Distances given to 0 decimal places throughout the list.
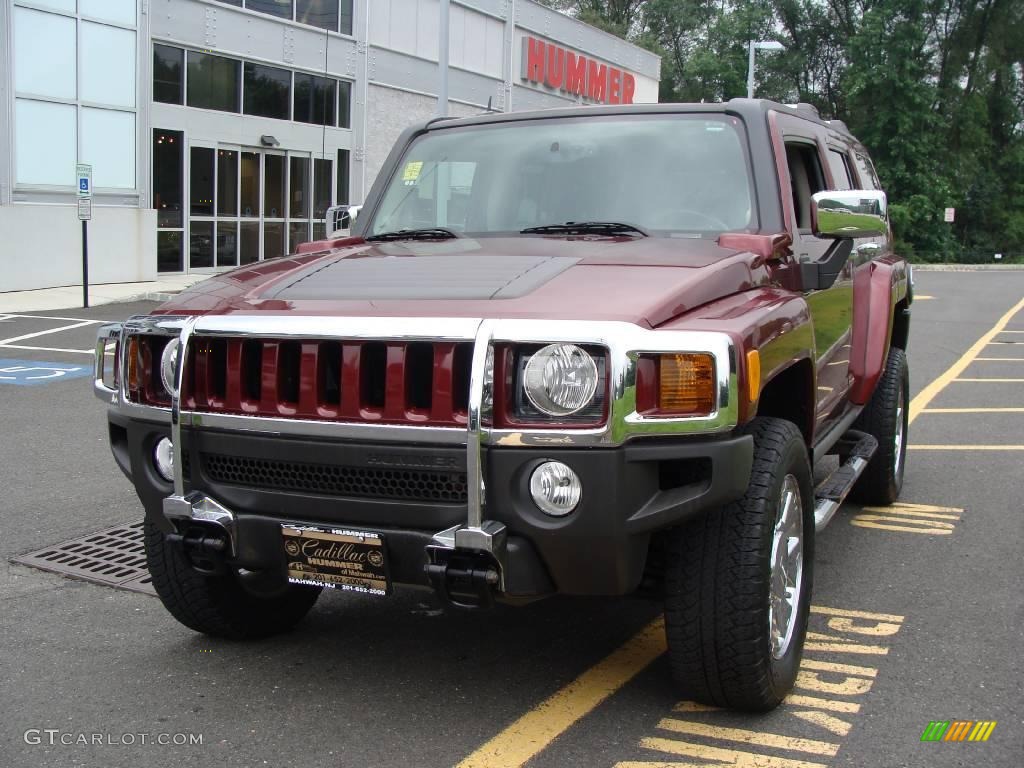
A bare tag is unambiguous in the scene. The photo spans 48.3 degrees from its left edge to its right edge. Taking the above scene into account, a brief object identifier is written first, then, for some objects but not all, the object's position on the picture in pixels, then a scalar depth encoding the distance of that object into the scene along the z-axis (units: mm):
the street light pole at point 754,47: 30303
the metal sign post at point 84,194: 16406
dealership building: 19109
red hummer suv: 3029
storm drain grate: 4879
